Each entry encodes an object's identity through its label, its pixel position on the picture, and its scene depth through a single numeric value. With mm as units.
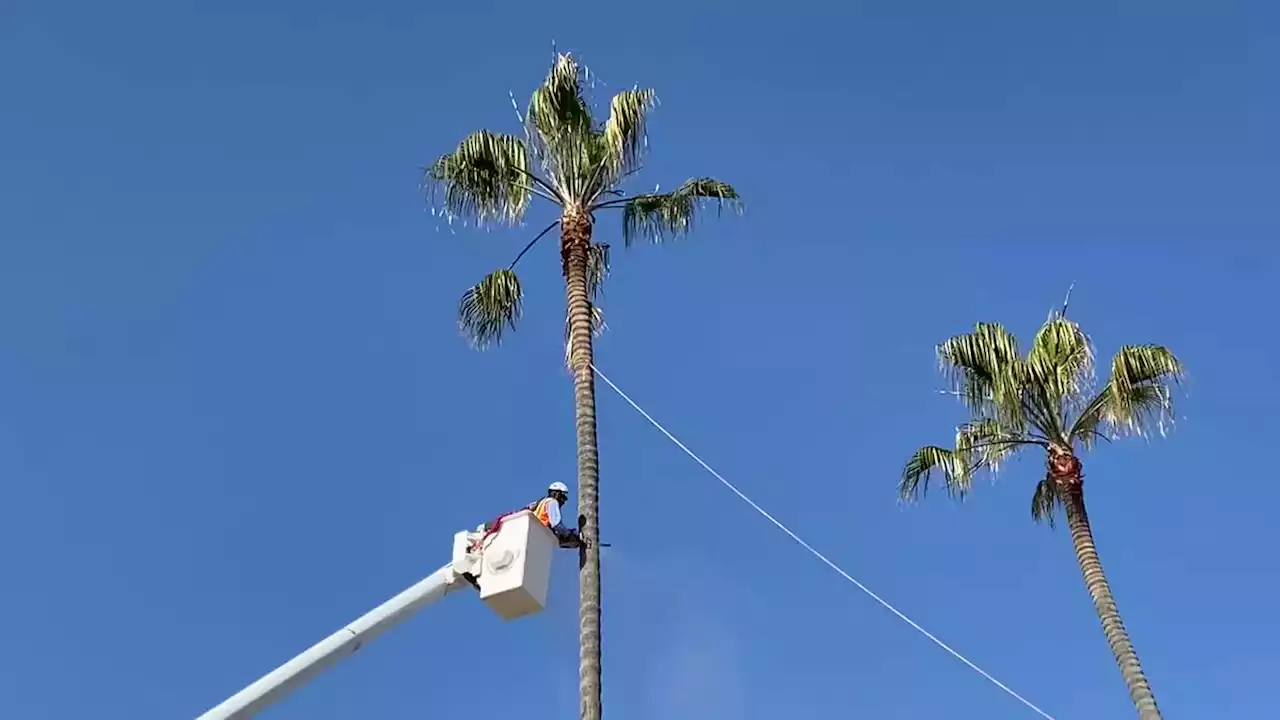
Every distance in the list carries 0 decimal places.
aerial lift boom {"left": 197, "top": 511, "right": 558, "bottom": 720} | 13195
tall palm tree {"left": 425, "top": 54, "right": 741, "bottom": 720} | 16906
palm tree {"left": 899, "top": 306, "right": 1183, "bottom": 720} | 20188
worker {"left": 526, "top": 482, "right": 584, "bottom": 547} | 13773
